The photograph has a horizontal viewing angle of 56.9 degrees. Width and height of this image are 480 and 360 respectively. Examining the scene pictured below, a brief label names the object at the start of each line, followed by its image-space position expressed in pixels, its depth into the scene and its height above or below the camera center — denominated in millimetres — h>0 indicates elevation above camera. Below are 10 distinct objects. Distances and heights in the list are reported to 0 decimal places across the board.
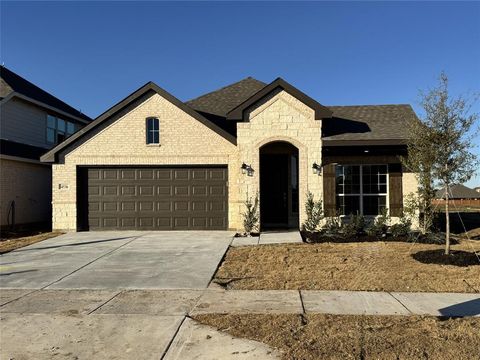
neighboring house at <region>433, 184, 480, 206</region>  66669 -1232
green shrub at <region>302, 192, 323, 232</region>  14508 -860
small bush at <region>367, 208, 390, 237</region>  13312 -1178
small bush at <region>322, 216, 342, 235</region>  13617 -1175
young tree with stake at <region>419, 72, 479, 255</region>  10320 +1052
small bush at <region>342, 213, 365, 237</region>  13289 -1152
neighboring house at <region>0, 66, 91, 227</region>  17578 +1976
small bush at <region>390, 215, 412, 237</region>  13266 -1244
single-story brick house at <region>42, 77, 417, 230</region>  15180 +891
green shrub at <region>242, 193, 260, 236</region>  14844 -907
